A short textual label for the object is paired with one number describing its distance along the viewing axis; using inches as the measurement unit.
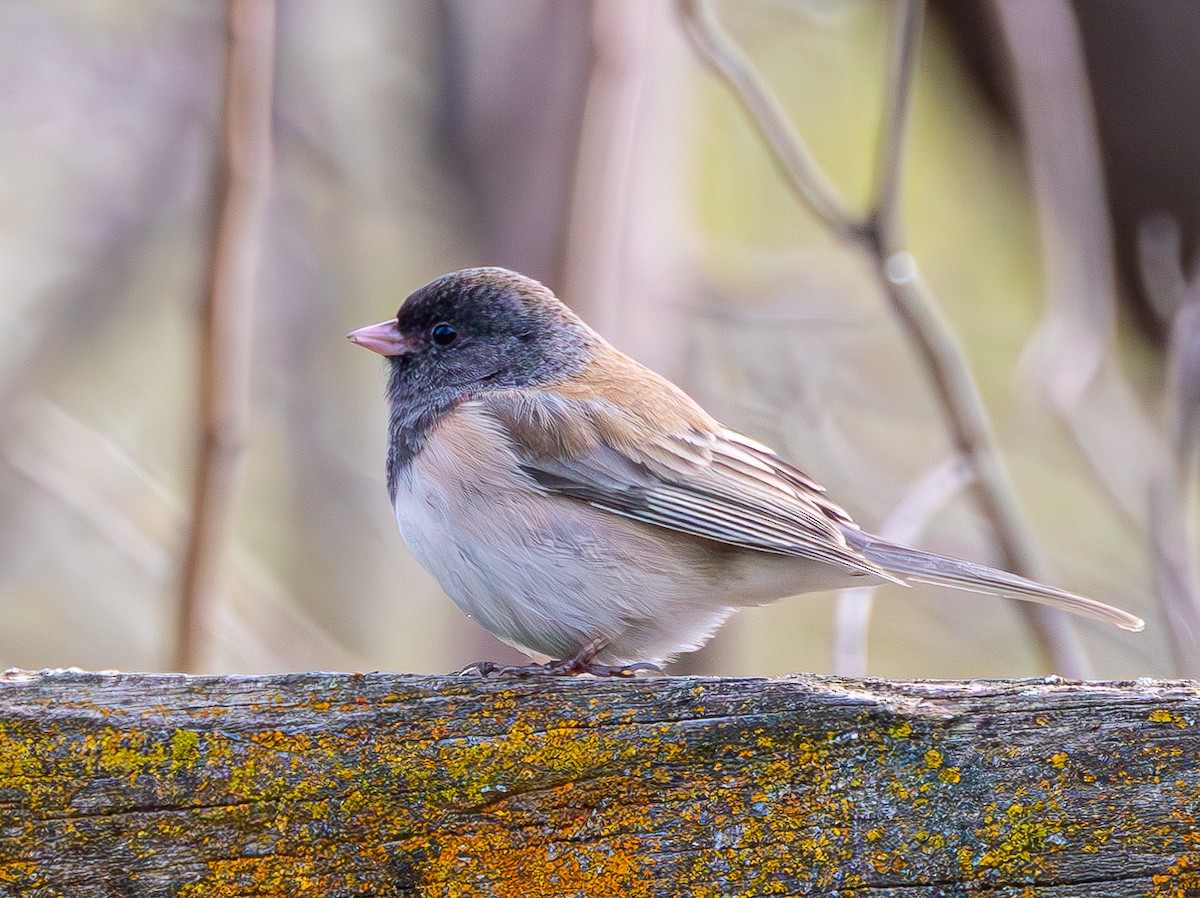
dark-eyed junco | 163.8
